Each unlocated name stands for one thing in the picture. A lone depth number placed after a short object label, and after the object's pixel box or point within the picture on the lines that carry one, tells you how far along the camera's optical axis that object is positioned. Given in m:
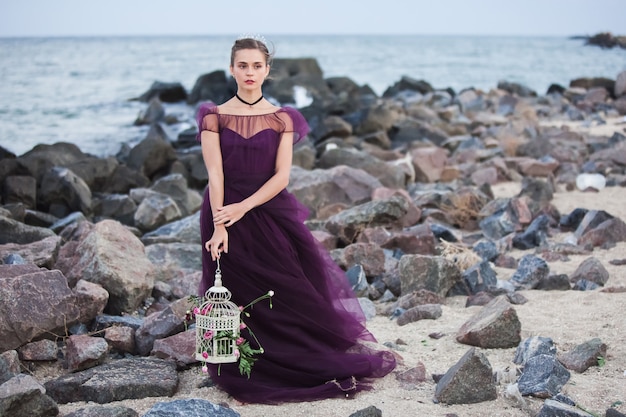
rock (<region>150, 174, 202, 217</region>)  11.73
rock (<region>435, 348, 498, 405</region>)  4.47
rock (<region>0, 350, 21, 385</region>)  4.71
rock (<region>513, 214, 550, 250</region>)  8.65
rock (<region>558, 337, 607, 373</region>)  4.92
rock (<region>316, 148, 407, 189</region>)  12.62
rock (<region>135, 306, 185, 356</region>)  5.54
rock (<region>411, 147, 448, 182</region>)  13.65
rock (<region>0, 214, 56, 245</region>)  8.40
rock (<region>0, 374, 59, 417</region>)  4.23
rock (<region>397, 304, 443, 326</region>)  6.24
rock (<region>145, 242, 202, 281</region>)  7.76
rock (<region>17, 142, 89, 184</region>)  12.95
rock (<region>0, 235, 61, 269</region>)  6.93
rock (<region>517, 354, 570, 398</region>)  4.50
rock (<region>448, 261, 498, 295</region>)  6.99
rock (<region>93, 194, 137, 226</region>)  11.21
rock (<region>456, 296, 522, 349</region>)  5.44
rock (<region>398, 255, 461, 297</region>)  6.94
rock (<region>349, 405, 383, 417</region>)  4.17
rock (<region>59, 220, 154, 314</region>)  6.36
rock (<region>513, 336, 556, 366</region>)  5.05
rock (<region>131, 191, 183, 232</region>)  10.54
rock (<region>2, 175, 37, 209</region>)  11.74
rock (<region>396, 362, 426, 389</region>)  4.86
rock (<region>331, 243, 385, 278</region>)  7.55
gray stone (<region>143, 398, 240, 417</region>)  3.89
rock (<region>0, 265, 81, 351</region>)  5.21
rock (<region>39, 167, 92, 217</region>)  11.70
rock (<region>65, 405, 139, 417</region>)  4.20
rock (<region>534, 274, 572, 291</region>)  6.86
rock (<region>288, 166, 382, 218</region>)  10.90
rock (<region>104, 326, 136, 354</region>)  5.53
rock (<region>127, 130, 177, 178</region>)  14.73
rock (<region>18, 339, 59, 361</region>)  5.22
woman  4.64
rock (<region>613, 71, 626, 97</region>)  27.11
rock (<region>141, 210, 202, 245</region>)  9.21
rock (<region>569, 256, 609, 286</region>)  6.91
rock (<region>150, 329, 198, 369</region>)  5.24
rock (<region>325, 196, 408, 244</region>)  8.74
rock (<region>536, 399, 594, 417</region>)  3.99
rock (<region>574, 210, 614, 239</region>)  8.70
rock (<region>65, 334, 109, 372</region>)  5.15
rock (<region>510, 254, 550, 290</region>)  6.99
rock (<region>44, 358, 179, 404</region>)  4.70
